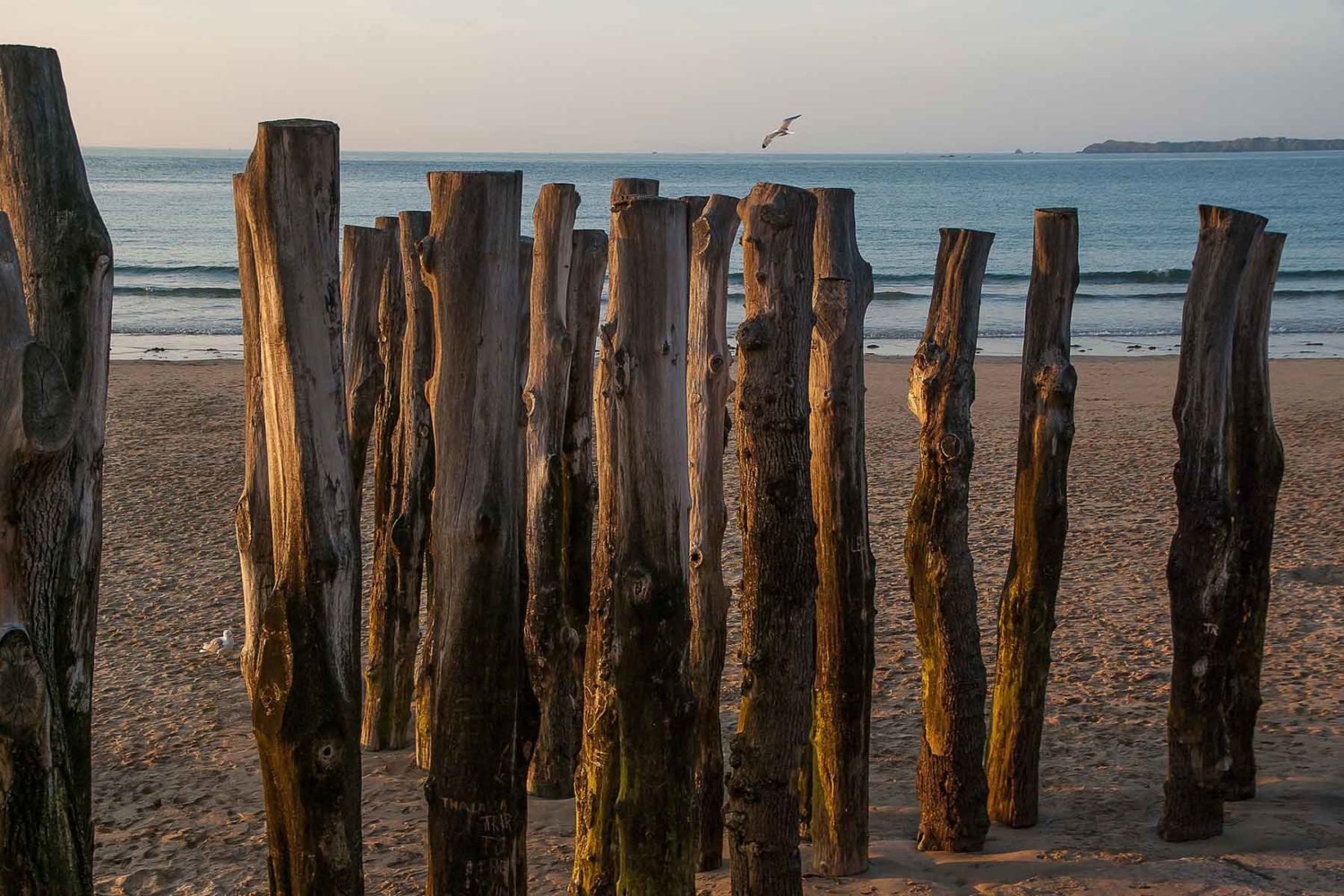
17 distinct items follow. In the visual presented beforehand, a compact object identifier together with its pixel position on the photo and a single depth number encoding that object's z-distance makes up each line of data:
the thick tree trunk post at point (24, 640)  2.85
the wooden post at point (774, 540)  3.88
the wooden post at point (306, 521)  3.21
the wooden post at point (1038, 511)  4.55
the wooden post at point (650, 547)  3.61
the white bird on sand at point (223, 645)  6.78
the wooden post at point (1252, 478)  4.61
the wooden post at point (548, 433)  4.54
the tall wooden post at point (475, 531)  3.41
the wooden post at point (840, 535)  4.32
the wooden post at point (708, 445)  4.28
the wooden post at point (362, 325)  5.63
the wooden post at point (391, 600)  5.42
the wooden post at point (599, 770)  3.96
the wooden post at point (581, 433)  4.80
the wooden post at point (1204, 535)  4.42
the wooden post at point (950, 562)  4.43
